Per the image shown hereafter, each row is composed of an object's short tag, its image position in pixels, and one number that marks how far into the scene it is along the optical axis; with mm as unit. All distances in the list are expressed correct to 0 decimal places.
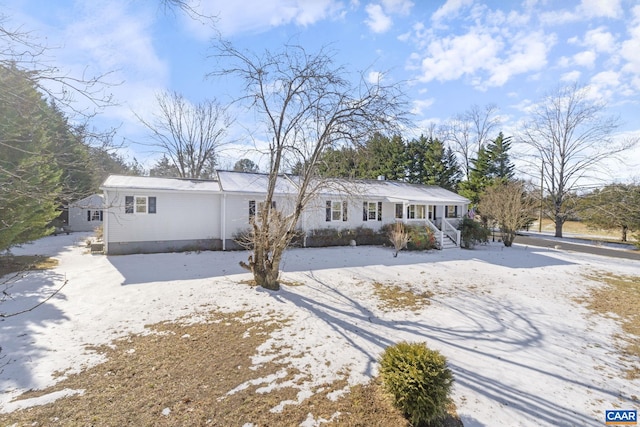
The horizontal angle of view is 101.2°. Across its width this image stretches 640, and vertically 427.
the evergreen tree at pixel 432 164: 35812
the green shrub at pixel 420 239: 15633
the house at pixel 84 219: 22672
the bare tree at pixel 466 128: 35875
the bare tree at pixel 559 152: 25016
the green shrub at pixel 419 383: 3000
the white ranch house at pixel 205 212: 12609
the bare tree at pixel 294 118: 7172
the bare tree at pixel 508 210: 17562
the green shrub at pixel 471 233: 17766
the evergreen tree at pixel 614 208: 20031
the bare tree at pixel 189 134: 25859
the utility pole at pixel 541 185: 27008
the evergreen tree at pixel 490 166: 33281
